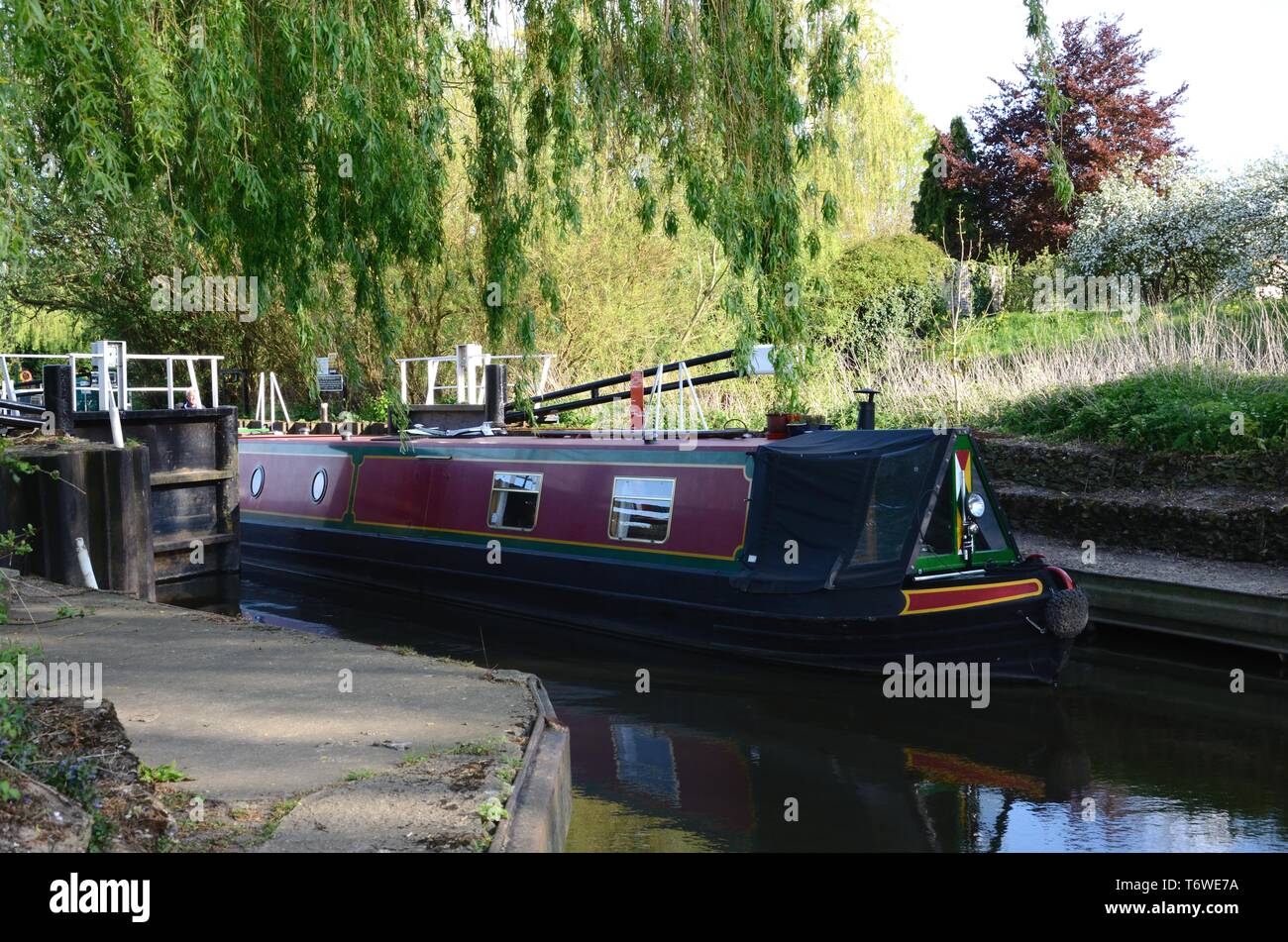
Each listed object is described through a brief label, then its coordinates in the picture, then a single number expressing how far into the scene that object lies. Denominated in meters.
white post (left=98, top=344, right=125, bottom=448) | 10.81
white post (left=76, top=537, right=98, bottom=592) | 9.55
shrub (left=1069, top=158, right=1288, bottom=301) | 17.58
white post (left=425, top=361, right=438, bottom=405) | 14.98
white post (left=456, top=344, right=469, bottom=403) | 14.72
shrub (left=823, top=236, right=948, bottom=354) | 18.50
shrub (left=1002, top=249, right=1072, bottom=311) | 20.89
